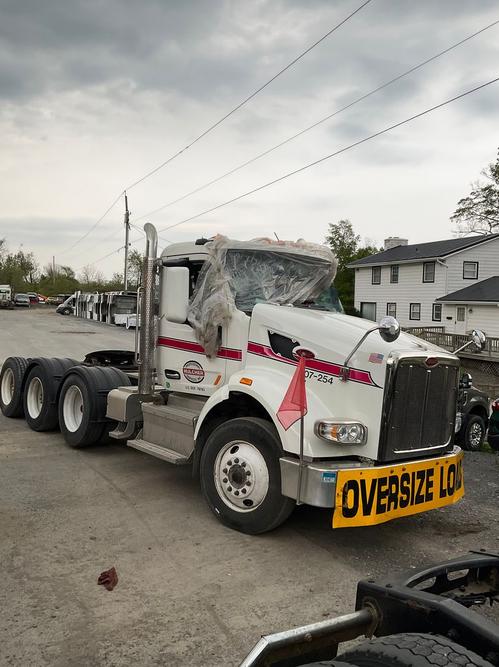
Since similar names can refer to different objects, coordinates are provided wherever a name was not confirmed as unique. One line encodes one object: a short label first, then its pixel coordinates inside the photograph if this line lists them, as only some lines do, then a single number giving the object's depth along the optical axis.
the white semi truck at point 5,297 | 66.19
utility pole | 46.74
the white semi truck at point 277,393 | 4.44
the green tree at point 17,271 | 91.06
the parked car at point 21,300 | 74.19
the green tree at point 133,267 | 71.06
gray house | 35.06
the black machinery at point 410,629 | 1.92
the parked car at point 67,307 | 58.75
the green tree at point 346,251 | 60.25
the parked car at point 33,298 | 83.38
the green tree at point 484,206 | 52.12
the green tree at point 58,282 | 98.19
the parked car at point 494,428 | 7.72
